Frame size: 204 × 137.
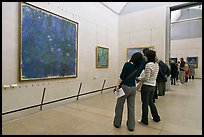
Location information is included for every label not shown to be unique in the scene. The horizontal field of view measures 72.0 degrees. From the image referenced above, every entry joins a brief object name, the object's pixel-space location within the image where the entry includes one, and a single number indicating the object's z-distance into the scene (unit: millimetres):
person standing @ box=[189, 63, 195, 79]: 11605
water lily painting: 3385
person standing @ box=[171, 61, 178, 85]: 7868
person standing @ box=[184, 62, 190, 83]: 9500
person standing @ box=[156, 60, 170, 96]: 4051
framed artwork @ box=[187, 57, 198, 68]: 12811
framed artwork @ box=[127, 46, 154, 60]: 7001
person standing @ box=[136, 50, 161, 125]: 2721
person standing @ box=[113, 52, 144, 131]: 2514
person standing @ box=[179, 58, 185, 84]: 8905
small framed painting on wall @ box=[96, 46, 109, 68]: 5934
